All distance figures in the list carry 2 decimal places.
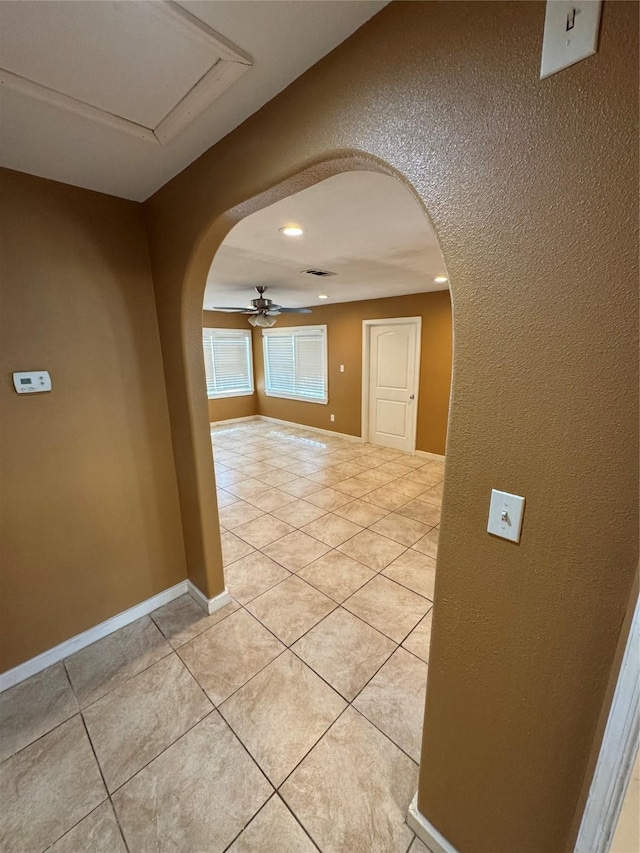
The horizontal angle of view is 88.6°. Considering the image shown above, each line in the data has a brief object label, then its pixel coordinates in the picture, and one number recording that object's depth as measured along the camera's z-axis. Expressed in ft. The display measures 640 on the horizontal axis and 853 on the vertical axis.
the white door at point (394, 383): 15.55
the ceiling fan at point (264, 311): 11.84
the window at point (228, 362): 21.18
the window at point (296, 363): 19.45
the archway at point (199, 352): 3.26
